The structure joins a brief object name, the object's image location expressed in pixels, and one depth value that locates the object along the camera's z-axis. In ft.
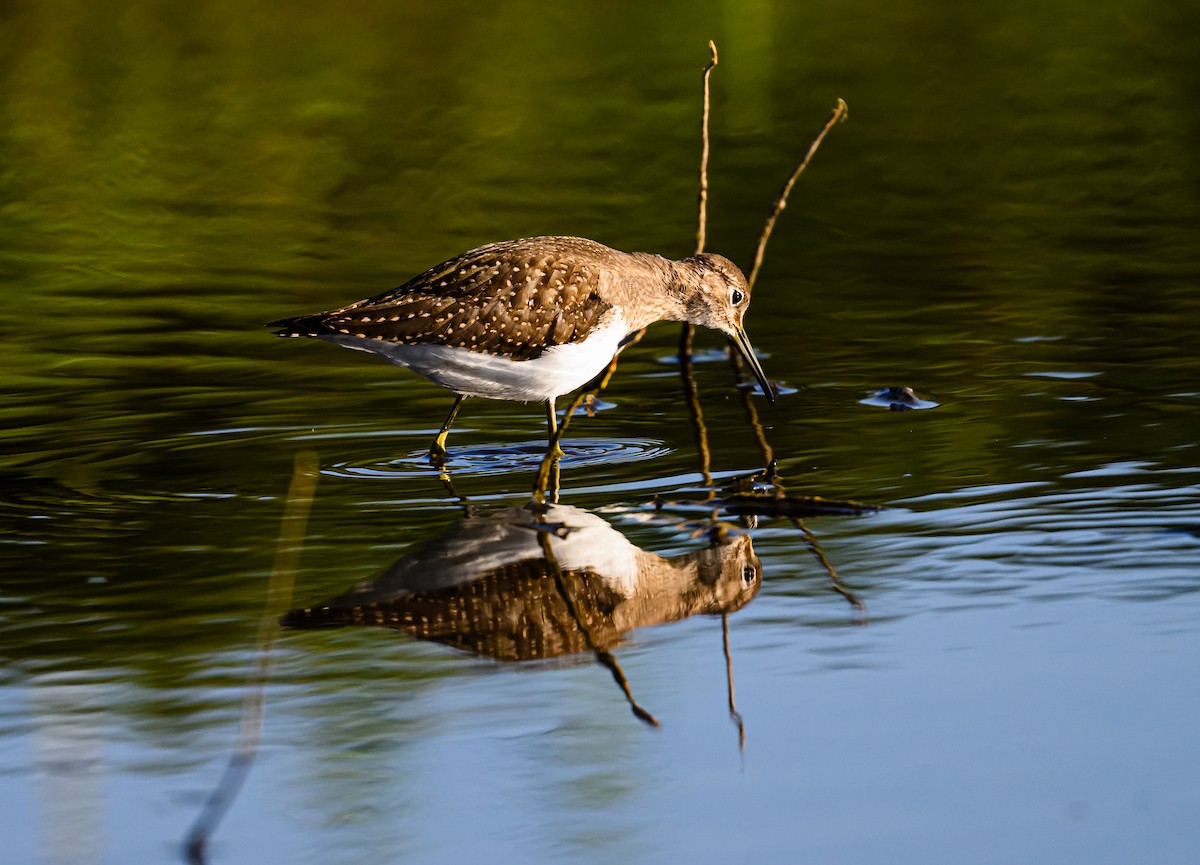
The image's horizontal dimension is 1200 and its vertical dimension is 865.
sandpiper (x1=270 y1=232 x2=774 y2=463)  32.48
